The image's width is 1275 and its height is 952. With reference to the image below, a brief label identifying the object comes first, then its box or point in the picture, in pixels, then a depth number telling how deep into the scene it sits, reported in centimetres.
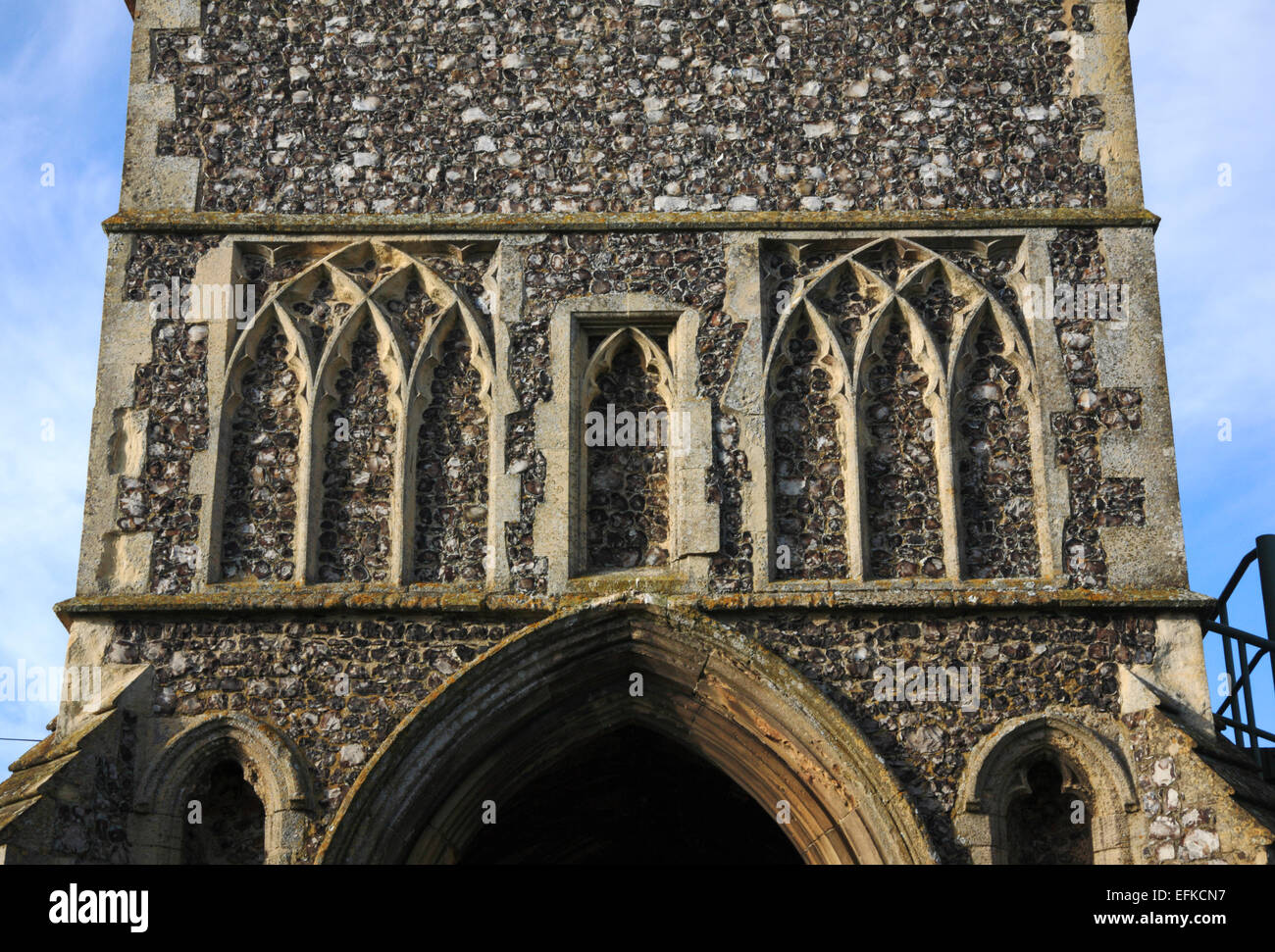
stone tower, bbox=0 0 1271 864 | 1038
